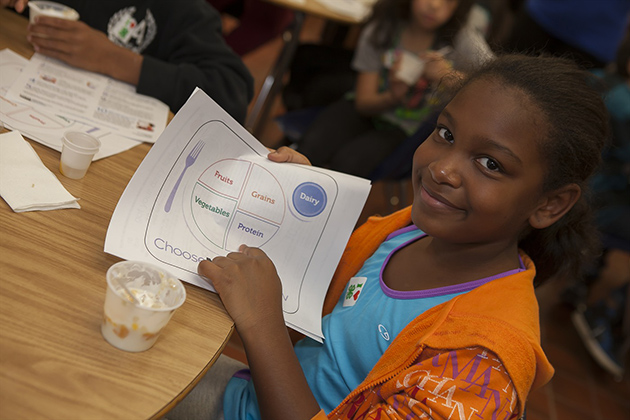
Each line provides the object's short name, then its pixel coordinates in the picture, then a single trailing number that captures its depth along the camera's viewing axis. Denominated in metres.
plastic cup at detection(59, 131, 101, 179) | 0.95
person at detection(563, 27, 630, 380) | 2.50
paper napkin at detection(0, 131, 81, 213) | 0.85
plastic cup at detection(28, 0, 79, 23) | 1.28
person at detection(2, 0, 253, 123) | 1.41
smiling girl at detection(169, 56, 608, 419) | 0.83
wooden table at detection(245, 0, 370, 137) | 2.69
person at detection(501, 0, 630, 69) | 2.93
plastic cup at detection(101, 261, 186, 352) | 0.67
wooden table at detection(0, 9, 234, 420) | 0.61
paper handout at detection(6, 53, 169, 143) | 1.13
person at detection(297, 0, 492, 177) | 2.38
